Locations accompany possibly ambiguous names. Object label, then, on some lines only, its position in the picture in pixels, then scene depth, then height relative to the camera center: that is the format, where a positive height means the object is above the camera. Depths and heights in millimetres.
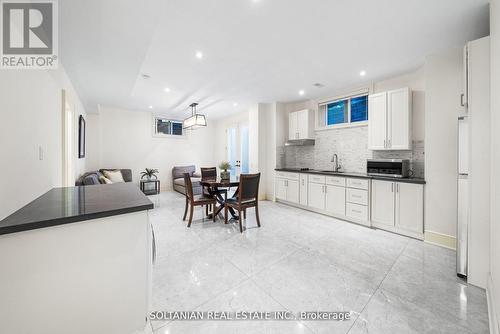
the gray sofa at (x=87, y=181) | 3427 -280
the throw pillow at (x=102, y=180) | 4009 -308
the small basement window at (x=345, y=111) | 4082 +1195
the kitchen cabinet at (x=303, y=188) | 4445 -536
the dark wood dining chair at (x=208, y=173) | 5036 -210
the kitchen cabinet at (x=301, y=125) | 4770 +991
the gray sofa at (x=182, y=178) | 5980 -445
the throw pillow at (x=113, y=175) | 5111 -271
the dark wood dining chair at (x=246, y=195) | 3252 -509
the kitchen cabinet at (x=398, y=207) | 2916 -655
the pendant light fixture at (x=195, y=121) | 4570 +1013
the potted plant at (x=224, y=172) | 3919 -144
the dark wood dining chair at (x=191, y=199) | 3473 -626
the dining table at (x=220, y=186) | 3508 -376
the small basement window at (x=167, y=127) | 6821 +1342
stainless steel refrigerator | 2014 -334
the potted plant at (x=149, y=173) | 6105 -264
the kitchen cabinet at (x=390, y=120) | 3225 +758
